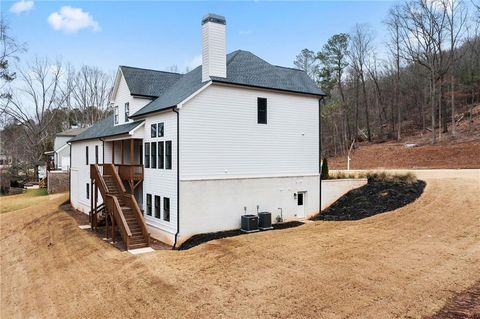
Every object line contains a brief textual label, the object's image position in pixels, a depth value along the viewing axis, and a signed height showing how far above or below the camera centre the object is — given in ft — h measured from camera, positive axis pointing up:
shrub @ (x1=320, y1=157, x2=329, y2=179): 73.77 -2.37
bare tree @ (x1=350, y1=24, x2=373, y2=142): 159.63 +51.22
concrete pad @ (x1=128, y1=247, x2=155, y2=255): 49.63 -12.79
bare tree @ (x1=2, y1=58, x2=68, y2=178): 157.99 +21.13
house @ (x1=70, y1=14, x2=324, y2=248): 53.26 +2.04
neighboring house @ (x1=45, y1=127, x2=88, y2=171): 139.85 +4.22
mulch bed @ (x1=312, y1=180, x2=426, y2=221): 60.18 -7.27
